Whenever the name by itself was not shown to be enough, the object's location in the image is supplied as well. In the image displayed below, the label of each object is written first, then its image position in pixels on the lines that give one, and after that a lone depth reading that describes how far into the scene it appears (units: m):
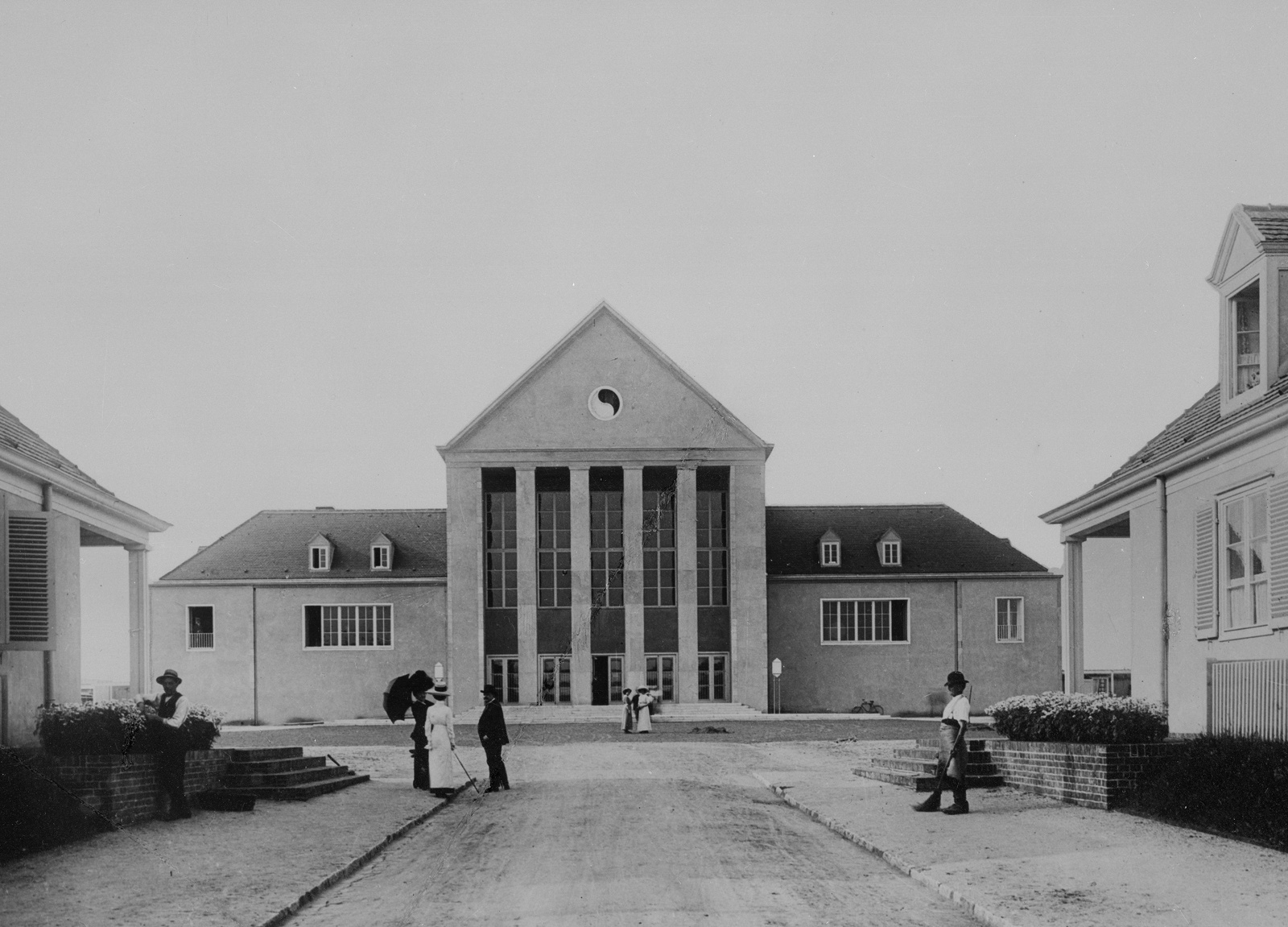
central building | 46.25
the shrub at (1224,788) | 12.35
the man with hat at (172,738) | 15.57
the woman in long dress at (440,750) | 19.67
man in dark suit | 20.72
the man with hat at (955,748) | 15.80
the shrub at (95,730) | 14.92
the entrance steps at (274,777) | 18.23
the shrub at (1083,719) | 15.98
